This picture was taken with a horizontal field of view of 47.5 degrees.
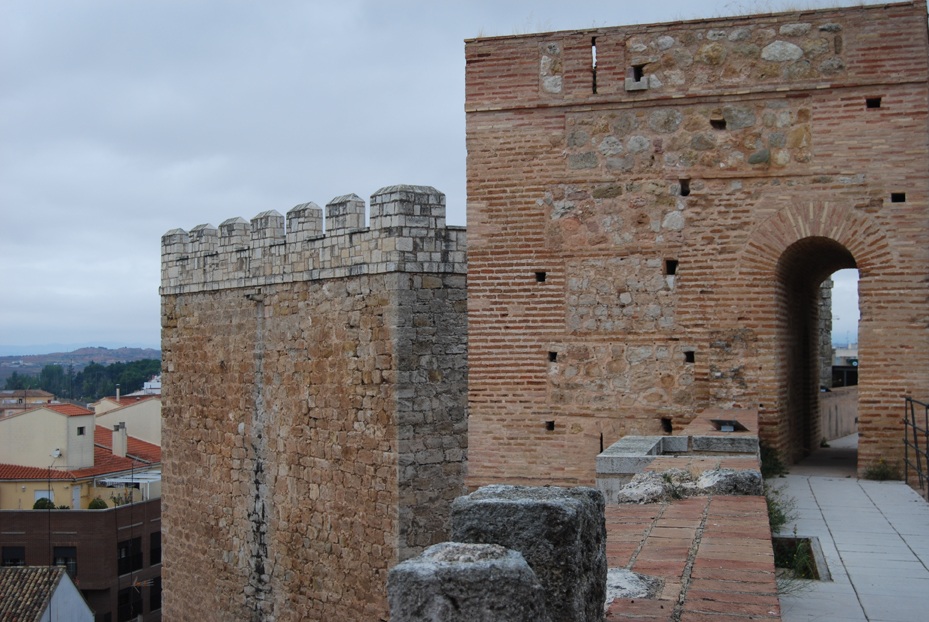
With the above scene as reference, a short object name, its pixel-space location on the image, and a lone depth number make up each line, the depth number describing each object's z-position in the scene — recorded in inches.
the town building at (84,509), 1156.5
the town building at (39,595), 903.1
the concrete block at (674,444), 307.4
